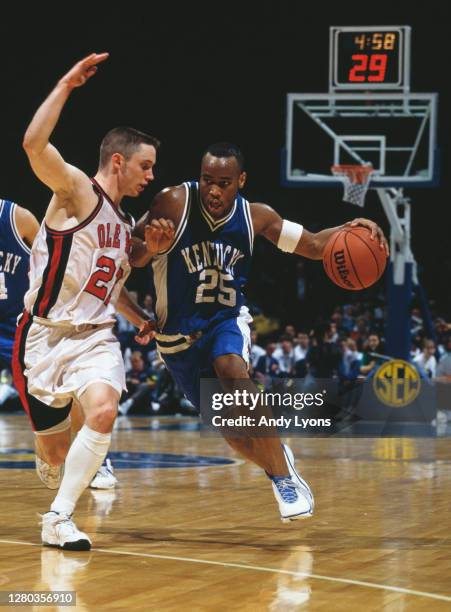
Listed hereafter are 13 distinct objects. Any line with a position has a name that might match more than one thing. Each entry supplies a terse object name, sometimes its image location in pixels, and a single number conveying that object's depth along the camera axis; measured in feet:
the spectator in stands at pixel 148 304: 58.18
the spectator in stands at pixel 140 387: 52.95
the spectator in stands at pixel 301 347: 54.90
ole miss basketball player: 15.16
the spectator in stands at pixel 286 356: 53.88
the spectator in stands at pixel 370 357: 49.62
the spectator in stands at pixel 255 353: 53.52
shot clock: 45.39
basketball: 18.37
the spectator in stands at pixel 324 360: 51.13
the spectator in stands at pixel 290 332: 56.87
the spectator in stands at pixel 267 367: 52.02
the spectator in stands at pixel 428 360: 51.47
